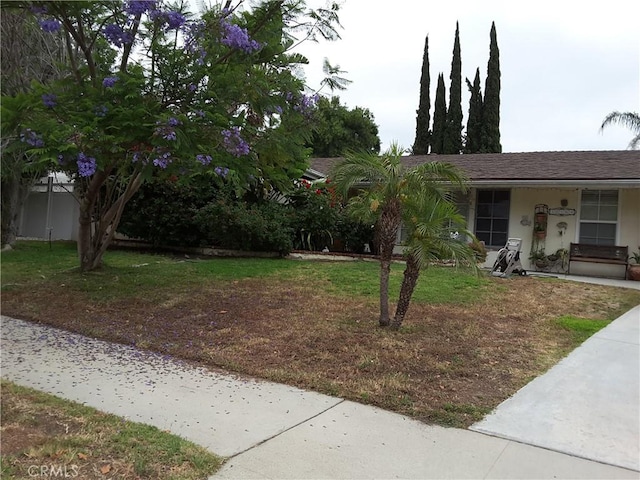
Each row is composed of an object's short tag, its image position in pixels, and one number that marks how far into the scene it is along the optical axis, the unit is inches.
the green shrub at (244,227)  541.0
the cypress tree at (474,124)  1277.1
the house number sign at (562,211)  571.8
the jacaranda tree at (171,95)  268.1
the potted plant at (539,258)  574.9
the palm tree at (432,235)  259.8
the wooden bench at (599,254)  536.7
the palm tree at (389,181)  262.5
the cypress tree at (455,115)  1307.8
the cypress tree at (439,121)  1336.1
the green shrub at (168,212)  566.3
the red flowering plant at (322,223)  619.5
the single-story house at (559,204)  545.0
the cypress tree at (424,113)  1366.9
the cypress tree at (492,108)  1246.3
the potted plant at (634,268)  512.7
